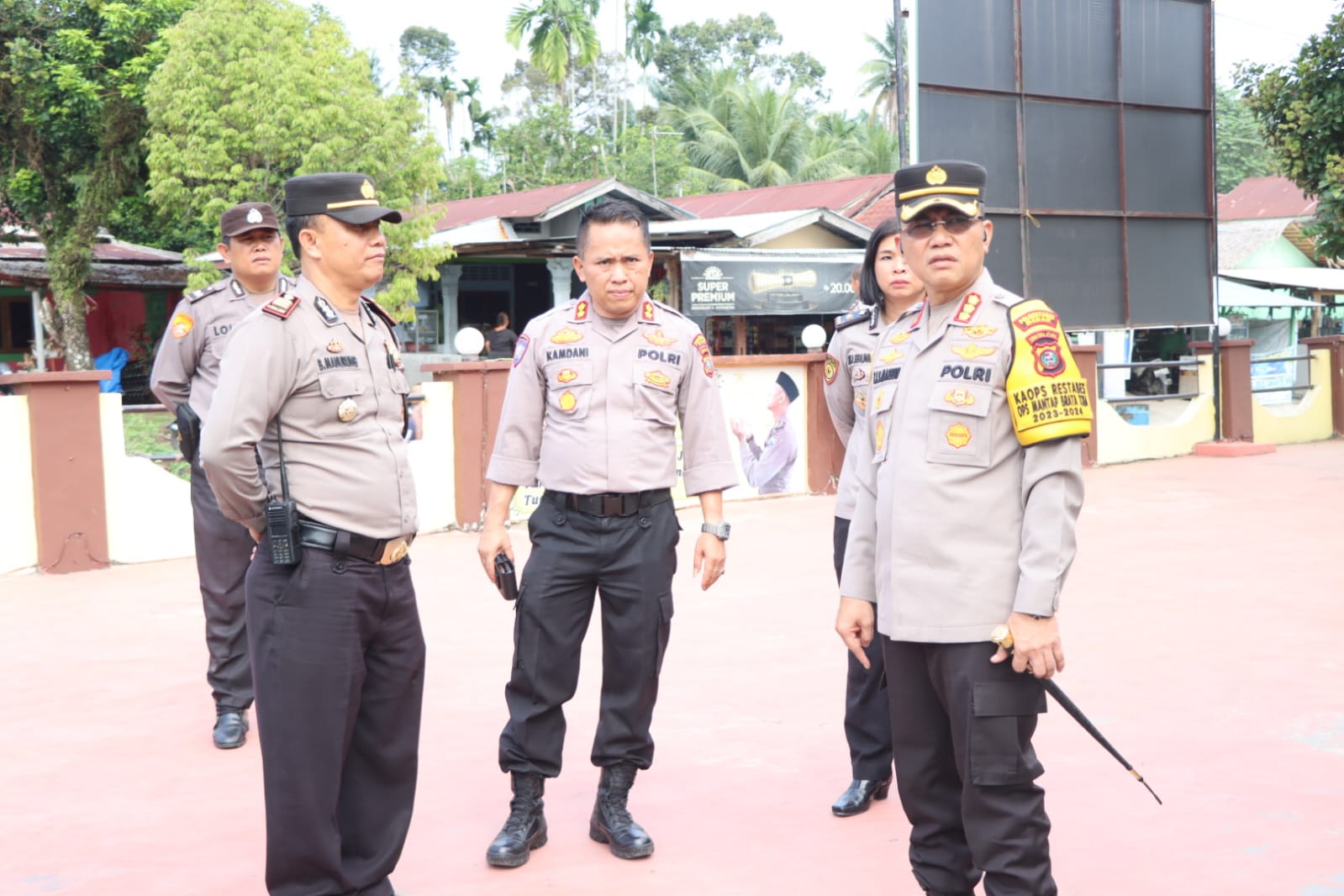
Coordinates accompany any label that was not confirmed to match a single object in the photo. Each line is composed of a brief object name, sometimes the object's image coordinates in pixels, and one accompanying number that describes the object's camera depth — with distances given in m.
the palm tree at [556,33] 37.84
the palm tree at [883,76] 45.00
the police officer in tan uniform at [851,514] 4.02
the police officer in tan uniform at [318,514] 3.03
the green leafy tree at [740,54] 51.28
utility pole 12.75
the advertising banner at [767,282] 17.12
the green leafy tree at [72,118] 17.58
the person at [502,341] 18.22
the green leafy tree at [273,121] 16.91
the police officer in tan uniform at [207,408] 4.88
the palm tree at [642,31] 43.94
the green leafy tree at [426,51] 54.50
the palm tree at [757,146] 35.88
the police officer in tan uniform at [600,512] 3.72
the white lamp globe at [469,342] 10.32
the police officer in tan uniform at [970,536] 2.68
